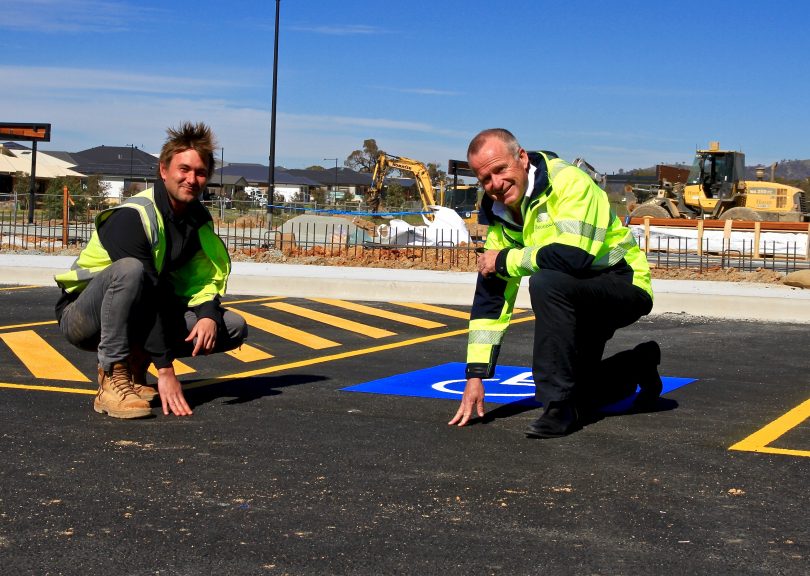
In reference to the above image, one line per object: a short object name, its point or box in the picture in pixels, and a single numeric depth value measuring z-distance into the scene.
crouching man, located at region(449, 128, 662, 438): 5.77
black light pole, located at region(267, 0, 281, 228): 29.19
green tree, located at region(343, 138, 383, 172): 107.88
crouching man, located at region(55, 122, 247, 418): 6.26
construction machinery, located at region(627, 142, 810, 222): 35.31
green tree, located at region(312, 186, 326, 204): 77.20
